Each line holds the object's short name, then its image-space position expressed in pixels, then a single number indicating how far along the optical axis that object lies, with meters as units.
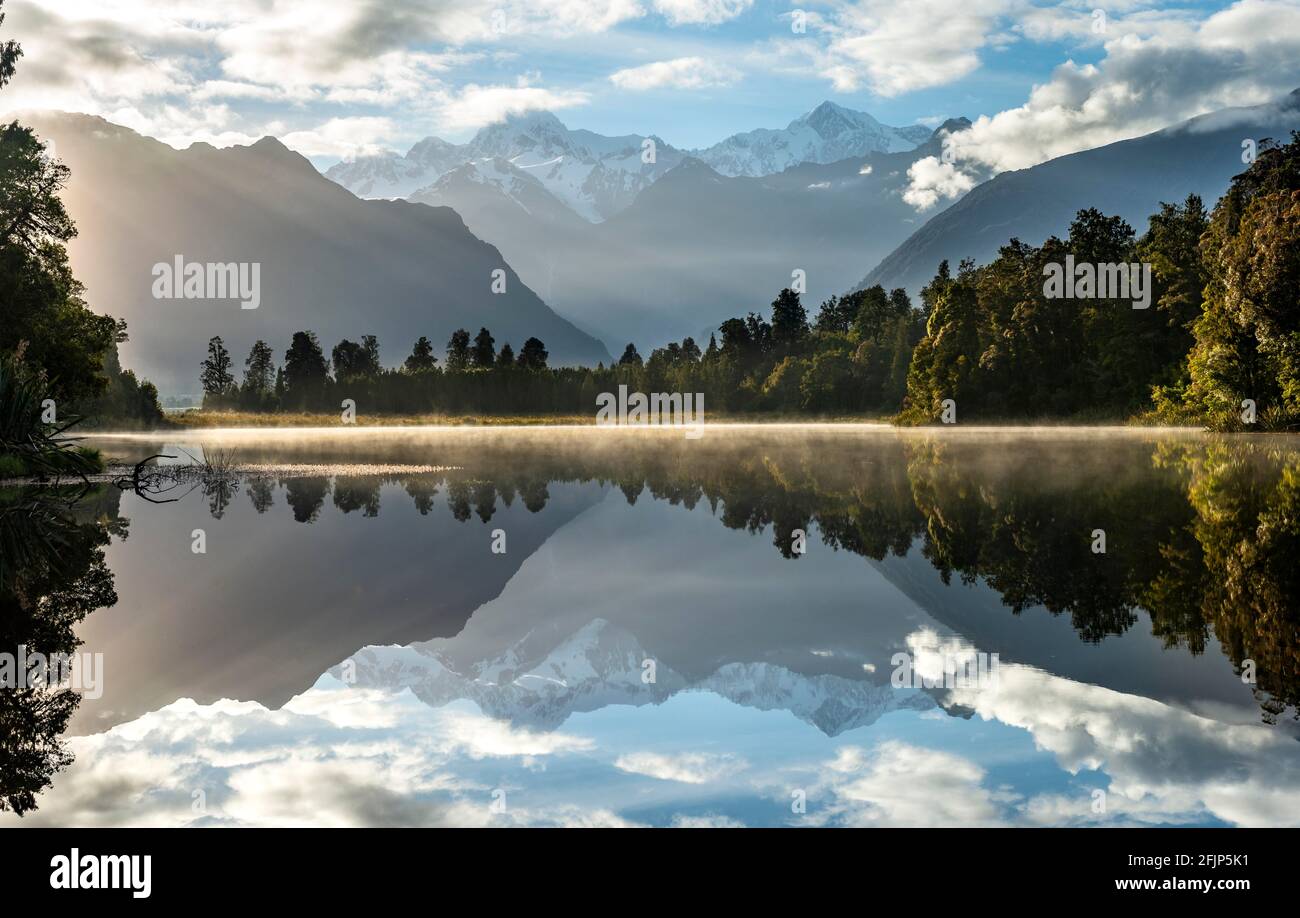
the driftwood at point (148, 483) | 41.28
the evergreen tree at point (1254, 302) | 64.94
